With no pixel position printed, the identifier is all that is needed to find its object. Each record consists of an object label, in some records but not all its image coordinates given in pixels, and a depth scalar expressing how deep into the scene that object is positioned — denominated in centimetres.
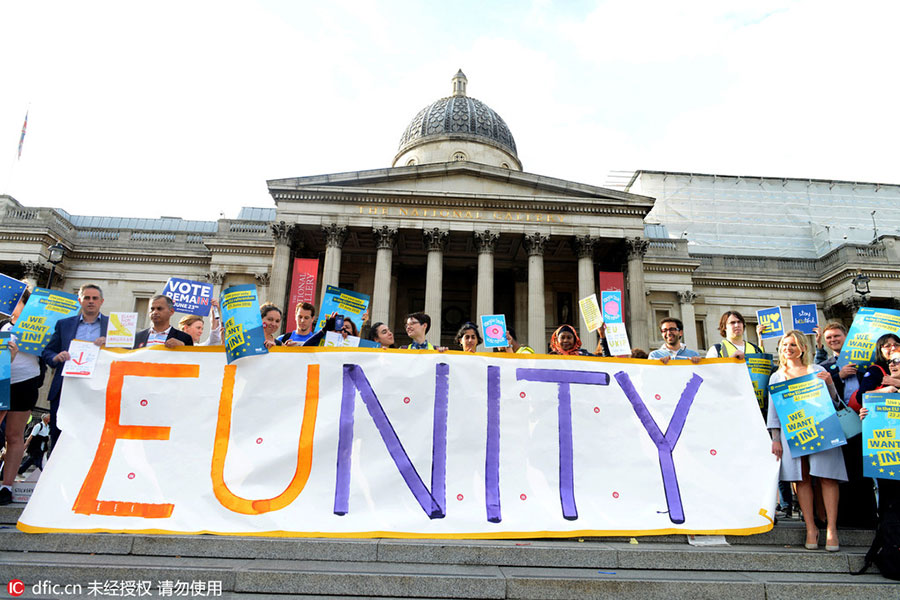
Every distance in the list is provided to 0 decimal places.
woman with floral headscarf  641
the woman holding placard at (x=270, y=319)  668
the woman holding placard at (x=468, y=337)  675
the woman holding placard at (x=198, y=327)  626
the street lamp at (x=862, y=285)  1728
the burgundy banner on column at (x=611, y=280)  2358
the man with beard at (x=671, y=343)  622
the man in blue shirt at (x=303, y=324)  677
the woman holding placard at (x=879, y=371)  494
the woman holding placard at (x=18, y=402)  555
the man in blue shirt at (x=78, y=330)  591
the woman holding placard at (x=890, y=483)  446
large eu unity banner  458
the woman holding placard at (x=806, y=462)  479
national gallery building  2539
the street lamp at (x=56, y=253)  1709
